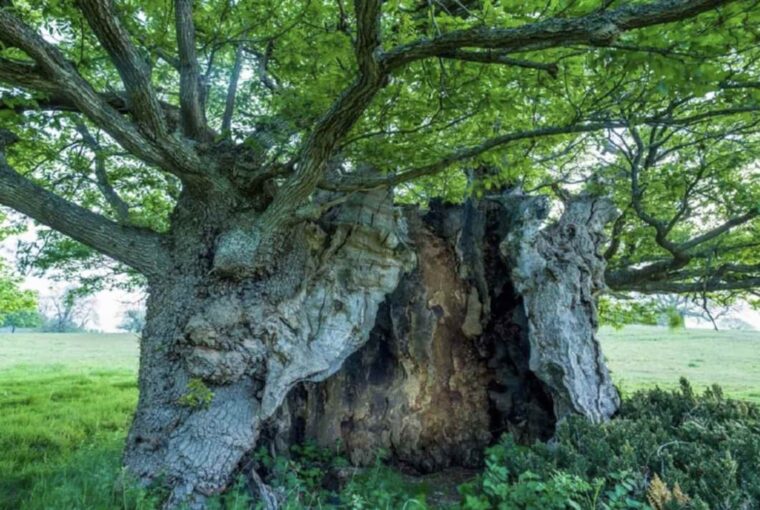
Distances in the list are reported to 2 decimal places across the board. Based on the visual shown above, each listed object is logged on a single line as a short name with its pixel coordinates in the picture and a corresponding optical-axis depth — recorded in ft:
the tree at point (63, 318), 179.42
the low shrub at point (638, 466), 9.53
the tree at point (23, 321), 146.07
